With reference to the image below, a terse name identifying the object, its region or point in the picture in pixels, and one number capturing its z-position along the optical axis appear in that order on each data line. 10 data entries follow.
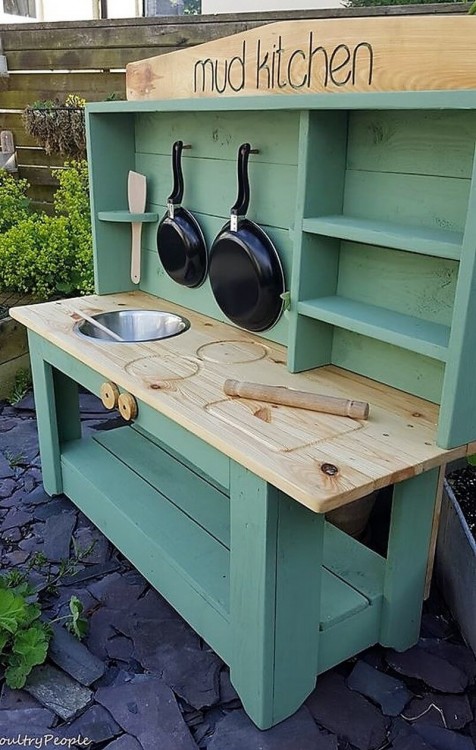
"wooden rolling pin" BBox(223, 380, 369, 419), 1.40
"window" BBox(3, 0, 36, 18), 5.80
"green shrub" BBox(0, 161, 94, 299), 3.49
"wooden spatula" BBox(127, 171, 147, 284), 2.27
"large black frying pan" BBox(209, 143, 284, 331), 1.74
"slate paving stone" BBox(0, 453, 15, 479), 2.66
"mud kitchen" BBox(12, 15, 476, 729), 1.27
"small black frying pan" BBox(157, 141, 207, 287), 2.05
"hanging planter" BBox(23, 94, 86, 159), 3.77
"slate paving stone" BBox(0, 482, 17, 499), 2.52
